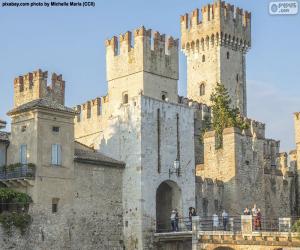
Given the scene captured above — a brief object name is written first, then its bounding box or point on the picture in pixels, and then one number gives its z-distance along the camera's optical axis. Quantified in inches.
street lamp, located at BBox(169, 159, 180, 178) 1672.0
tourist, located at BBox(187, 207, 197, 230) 1601.4
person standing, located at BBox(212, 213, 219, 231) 1566.1
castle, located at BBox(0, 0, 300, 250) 1461.6
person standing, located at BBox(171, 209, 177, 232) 1585.9
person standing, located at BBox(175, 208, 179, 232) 1598.9
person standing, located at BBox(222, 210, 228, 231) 1561.6
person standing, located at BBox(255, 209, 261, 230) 1478.8
